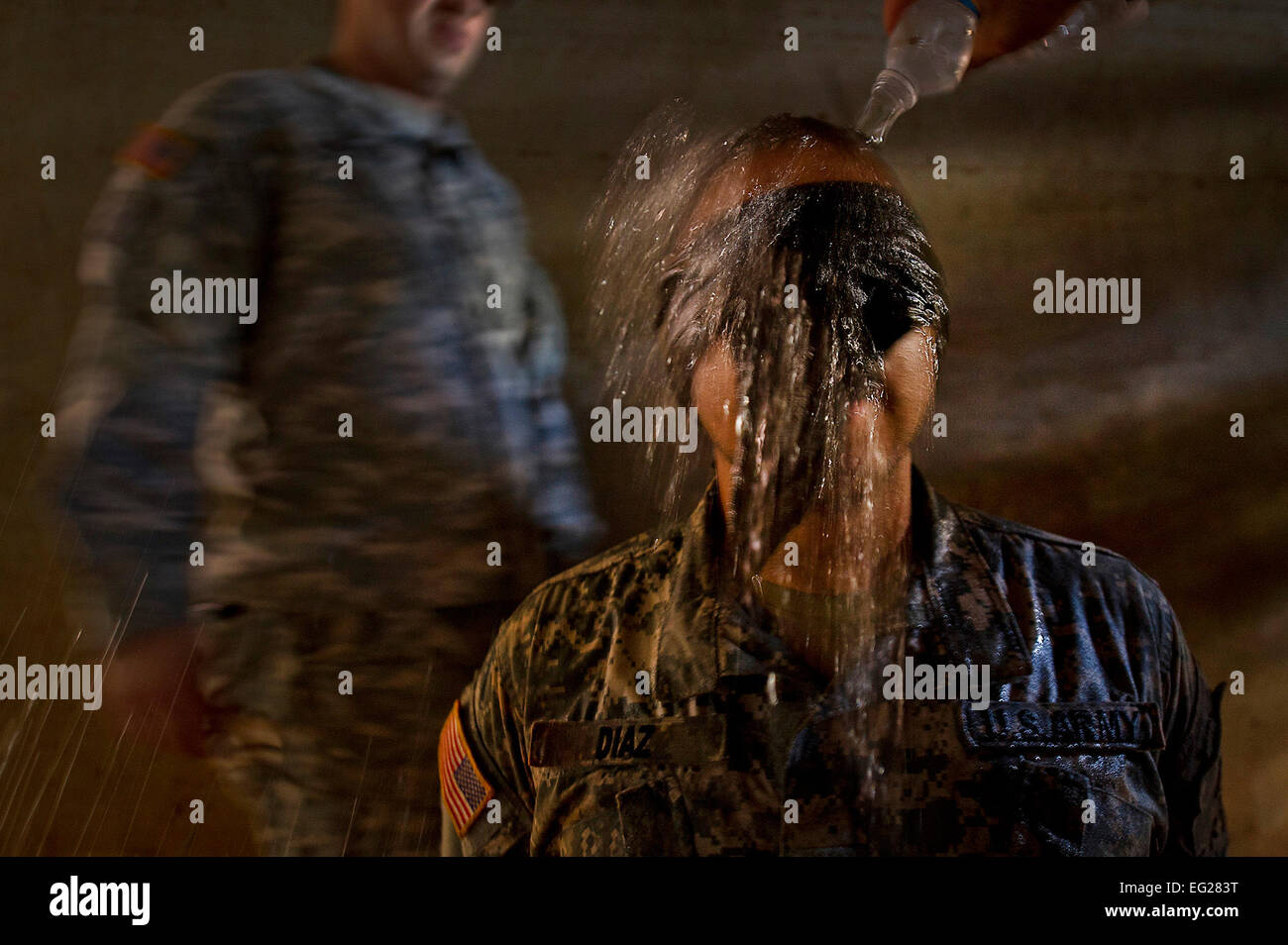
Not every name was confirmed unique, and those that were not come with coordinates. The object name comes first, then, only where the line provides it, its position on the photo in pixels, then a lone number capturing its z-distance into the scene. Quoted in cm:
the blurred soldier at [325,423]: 108
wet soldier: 92
